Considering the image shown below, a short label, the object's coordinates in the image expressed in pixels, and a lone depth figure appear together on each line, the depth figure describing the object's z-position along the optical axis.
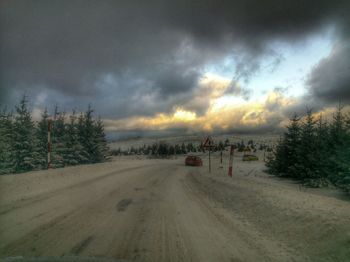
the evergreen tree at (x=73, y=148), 45.03
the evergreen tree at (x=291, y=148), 24.78
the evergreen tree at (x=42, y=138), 38.71
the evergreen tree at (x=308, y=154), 20.99
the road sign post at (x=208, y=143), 26.60
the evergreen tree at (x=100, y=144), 49.56
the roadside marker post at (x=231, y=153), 20.21
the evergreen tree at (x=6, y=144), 29.13
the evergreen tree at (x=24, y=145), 35.78
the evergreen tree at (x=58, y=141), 42.64
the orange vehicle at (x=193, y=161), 40.64
